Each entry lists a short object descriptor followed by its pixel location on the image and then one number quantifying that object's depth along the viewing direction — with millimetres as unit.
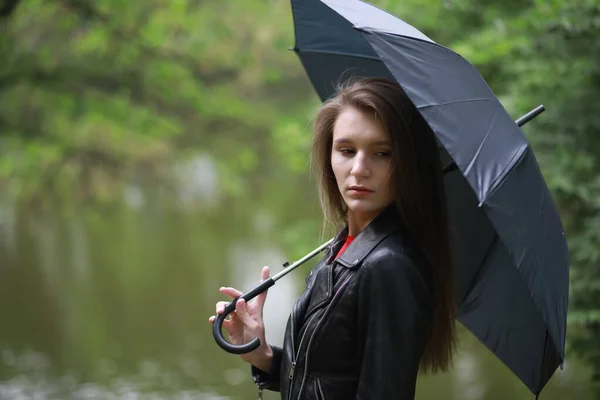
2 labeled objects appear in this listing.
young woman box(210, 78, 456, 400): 4066
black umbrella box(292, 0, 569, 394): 4270
